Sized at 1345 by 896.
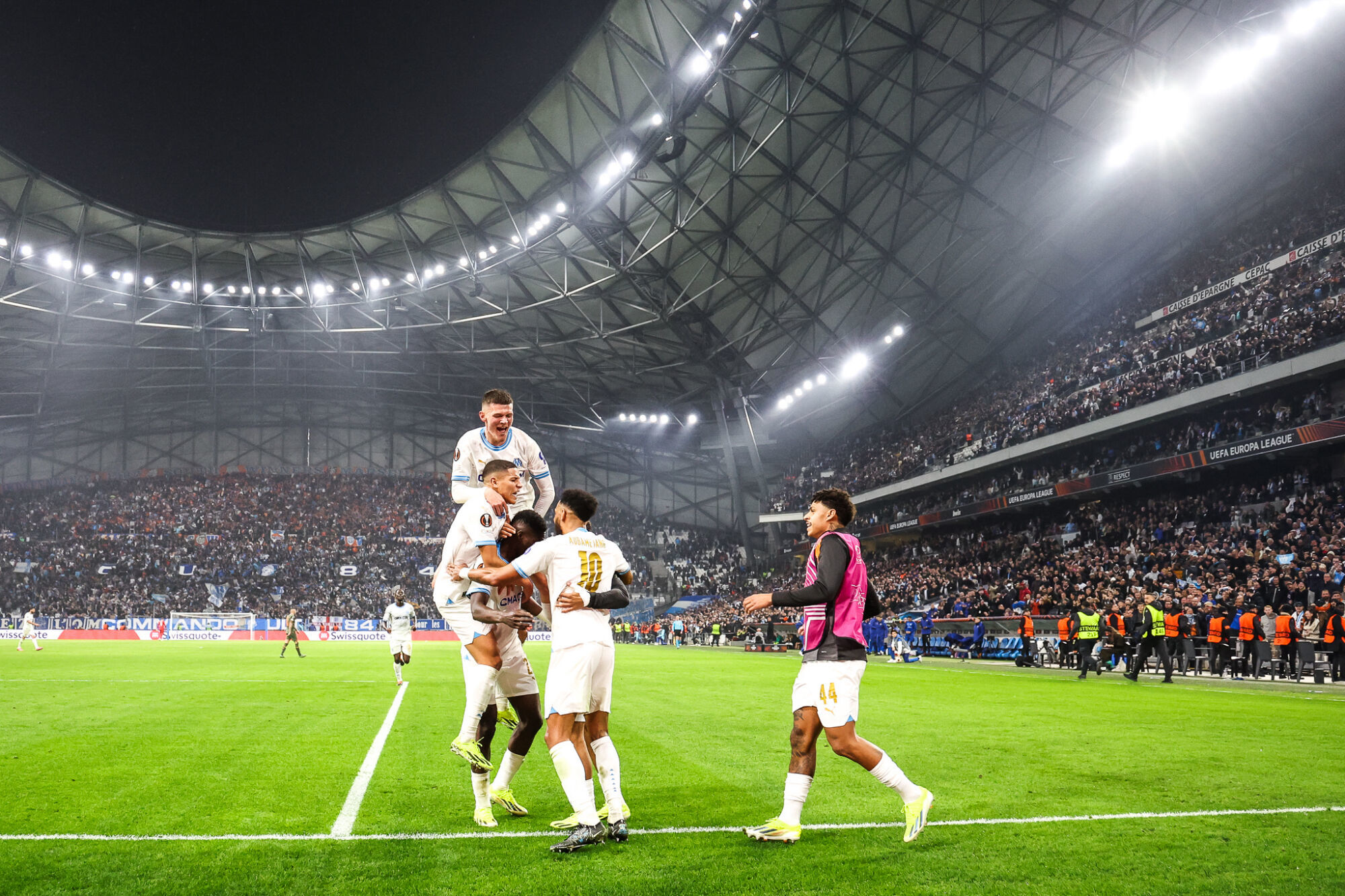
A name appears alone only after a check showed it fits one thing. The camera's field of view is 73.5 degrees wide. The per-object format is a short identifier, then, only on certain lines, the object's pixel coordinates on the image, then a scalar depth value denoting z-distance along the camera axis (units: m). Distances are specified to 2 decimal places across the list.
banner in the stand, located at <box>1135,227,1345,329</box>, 31.02
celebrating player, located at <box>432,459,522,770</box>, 6.30
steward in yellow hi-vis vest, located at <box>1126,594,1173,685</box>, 20.16
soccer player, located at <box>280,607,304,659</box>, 29.97
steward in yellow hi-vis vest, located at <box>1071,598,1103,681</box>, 22.28
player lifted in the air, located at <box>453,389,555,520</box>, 7.66
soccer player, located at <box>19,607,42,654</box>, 33.84
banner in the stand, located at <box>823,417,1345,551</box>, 27.17
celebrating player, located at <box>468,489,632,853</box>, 5.59
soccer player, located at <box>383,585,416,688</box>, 18.79
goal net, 52.31
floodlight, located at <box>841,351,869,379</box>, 46.91
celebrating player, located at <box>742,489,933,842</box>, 5.54
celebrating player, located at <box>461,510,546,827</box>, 6.11
